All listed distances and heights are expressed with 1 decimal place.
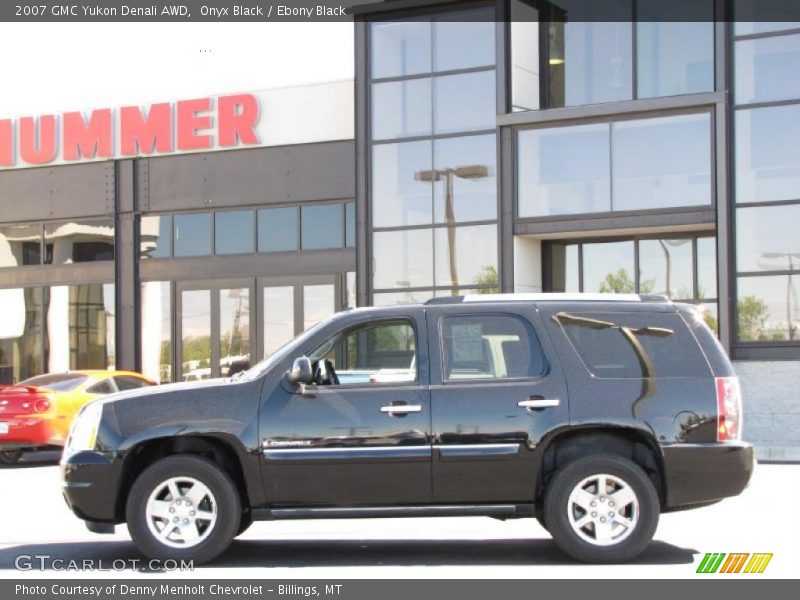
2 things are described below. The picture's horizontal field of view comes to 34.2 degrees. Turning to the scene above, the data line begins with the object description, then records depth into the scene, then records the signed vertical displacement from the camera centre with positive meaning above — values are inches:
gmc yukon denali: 347.3 -40.4
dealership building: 805.9 +72.8
